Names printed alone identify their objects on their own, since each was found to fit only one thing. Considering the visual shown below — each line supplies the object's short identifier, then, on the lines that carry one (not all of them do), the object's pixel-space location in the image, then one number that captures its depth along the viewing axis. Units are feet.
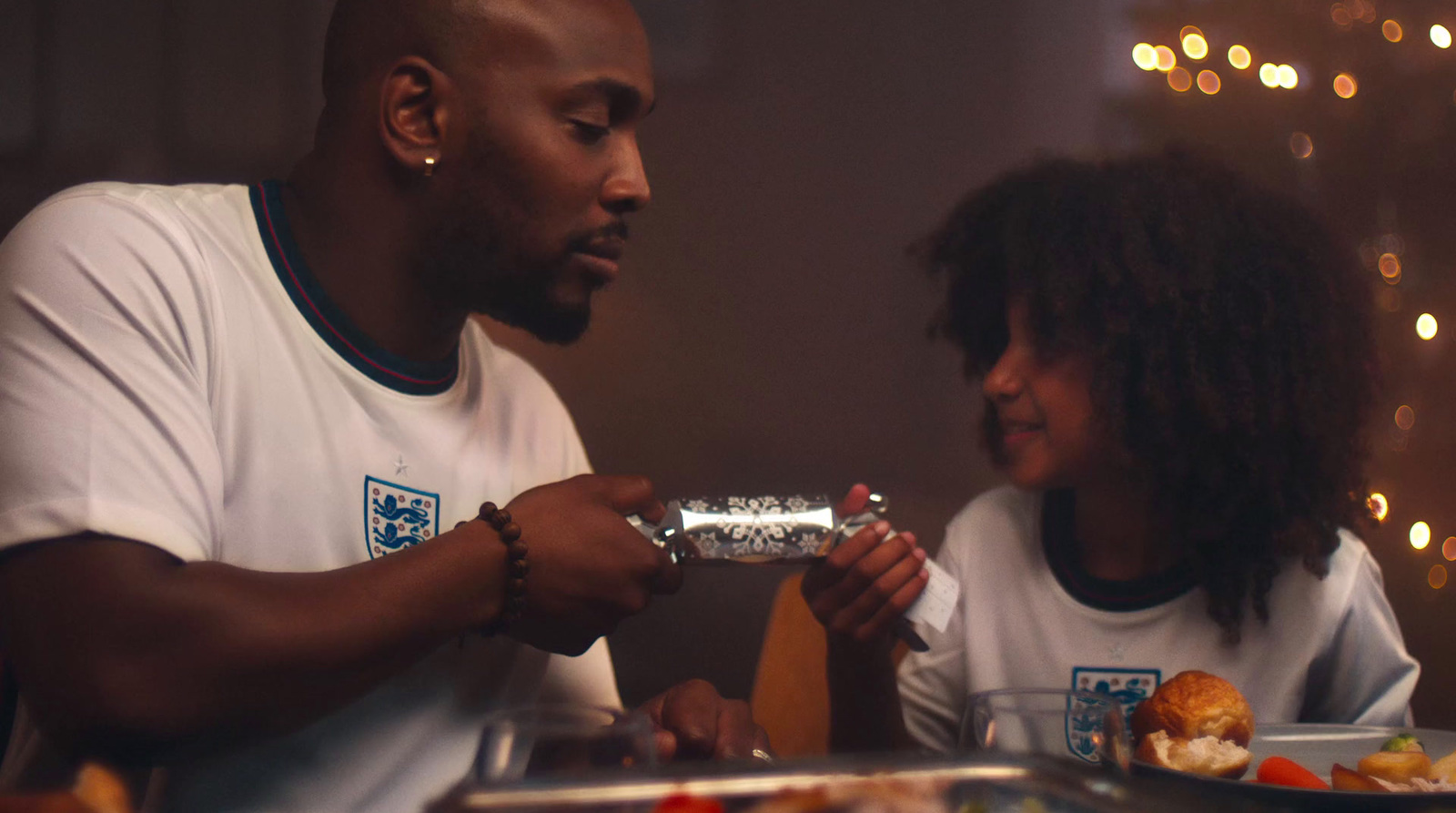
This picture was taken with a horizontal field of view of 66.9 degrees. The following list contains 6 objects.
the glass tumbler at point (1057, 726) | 1.99
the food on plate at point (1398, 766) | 2.28
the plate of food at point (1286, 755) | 2.01
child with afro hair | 3.69
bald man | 2.34
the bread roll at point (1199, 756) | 2.33
